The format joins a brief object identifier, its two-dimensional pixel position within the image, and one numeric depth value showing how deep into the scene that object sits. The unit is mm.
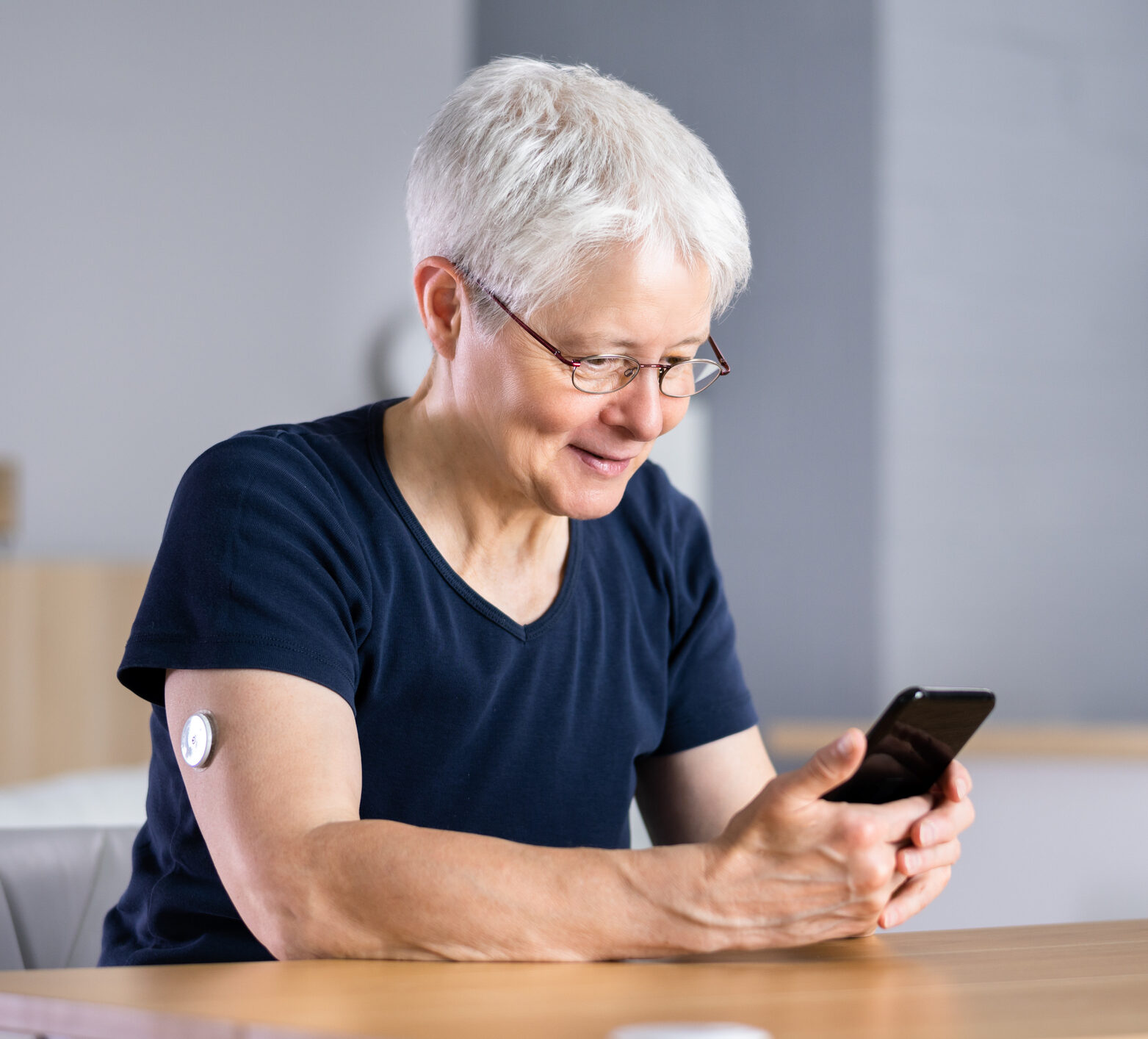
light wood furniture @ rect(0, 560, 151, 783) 3186
